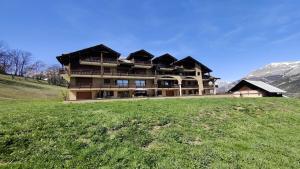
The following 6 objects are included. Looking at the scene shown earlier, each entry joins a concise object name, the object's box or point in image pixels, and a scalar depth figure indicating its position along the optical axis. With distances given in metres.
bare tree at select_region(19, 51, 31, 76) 70.90
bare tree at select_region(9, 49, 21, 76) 68.52
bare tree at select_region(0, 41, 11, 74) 65.71
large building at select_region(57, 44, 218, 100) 25.24
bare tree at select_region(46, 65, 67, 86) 72.01
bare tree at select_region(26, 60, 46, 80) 74.13
